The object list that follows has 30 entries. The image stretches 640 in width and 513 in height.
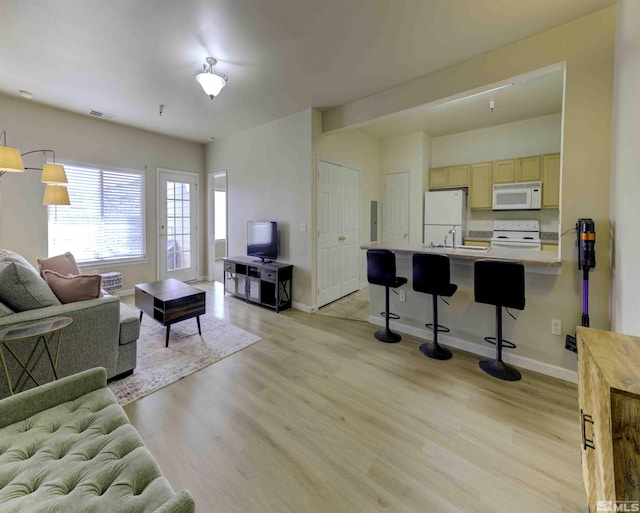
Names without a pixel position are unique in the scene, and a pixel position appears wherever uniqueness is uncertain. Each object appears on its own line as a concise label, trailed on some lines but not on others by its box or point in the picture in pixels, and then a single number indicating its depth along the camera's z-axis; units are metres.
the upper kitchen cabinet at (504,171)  4.75
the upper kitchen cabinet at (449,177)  5.20
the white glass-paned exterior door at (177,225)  5.52
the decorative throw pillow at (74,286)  2.20
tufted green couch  0.86
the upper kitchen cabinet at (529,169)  4.53
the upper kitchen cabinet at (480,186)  4.99
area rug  2.34
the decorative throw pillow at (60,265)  3.06
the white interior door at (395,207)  5.59
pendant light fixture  2.74
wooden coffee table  2.94
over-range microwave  4.57
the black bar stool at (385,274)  3.09
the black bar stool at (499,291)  2.34
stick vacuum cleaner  2.17
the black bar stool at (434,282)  2.72
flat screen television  4.51
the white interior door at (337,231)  4.39
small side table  1.64
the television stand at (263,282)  4.28
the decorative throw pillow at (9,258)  2.13
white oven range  4.70
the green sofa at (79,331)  1.89
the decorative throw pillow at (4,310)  1.85
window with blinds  4.38
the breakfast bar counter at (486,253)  2.41
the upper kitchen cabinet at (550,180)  4.38
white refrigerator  5.10
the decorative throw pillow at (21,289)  1.93
